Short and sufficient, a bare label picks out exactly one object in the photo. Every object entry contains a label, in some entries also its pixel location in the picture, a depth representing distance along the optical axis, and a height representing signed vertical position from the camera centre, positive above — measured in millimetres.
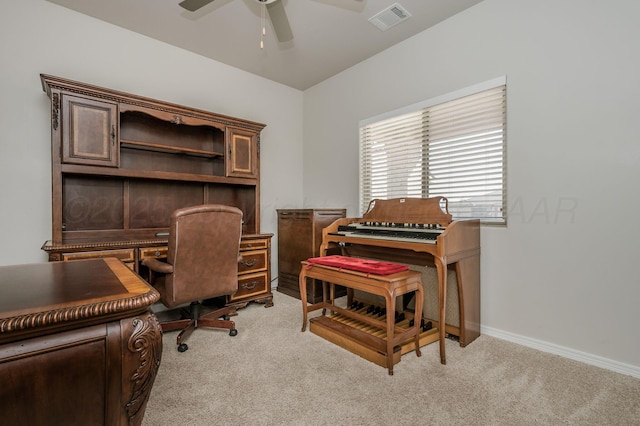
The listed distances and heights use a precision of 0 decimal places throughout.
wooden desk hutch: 2416 +351
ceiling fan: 2119 +1472
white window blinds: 2531 +575
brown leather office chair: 2197 -413
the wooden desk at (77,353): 673 -361
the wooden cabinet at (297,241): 3441 -379
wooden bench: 1971 -735
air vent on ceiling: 2666 +1809
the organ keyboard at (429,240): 2158 -249
